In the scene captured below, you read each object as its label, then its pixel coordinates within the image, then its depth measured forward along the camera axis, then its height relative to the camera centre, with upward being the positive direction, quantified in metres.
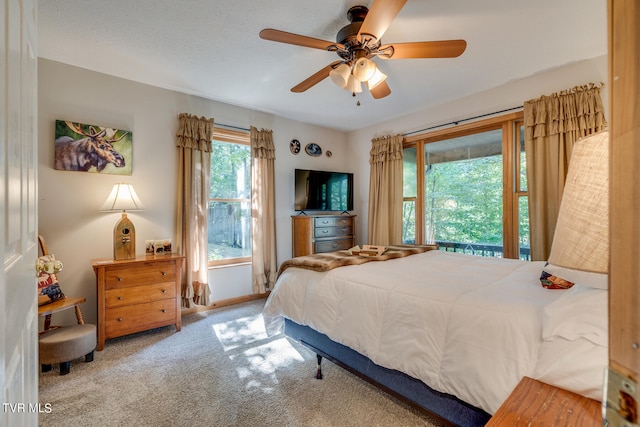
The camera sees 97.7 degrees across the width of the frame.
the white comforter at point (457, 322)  0.98 -0.51
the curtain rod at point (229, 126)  3.54 +1.13
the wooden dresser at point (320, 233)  3.98 -0.30
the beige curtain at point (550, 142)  2.55 +0.69
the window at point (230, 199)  3.63 +0.19
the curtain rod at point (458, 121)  3.08 +1.14
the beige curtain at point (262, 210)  3.81 +0.04
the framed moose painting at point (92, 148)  2.60 +0.64
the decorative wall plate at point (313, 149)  4.45 +1.02
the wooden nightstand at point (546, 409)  0.70 -0.54
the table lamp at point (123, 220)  2.63 -0.06
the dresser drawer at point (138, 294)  2.47 -0.75
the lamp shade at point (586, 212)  0.49 +0.00
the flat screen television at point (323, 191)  4.19 +0.34
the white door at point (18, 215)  0.50 +0.00
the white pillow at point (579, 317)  0.92 -0.37
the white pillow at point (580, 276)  0.51 -0.13
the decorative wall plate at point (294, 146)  4.25 +1.02
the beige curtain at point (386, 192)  4.07 +0.31
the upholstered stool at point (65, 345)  2.01 -0.98
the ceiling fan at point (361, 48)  1.78 +1.12
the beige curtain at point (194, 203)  3.20 +0.12
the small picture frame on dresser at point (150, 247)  2.94 -0.35
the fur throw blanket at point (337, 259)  2.00 -0.36
